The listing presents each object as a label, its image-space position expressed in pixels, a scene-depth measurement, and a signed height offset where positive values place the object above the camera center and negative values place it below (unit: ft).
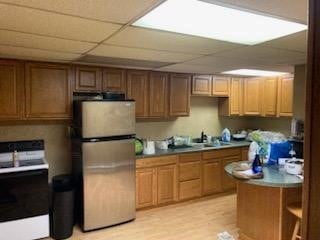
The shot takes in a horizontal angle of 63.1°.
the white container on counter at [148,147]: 12.97 -1.97
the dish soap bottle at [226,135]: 16.57 -1.70
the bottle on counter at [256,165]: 8.83 -1.97
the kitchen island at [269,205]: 8.19 -3.28
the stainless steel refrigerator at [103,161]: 10.41 -2.21
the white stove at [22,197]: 9.37 -3.35
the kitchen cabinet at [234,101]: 16.40 +0.48
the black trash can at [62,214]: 10.09 -4.18
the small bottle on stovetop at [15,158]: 10.00 -2.01
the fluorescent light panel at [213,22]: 5.04 +1.93
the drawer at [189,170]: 13.52 -3.29
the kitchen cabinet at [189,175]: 13.55 -3.56
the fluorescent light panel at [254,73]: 13.96 +2.04
